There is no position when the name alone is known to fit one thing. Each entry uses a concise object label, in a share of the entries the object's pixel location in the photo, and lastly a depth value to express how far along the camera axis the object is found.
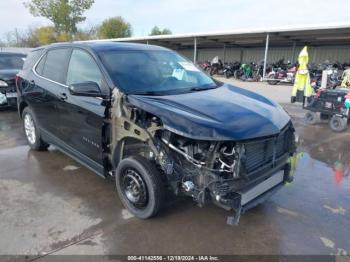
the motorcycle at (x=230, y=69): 25.25
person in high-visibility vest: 8.35
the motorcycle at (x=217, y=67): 26.80
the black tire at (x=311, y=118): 7.93
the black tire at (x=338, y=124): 7.09
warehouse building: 20.61
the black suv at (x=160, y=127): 2.70
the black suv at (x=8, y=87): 8.13
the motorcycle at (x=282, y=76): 19.47
